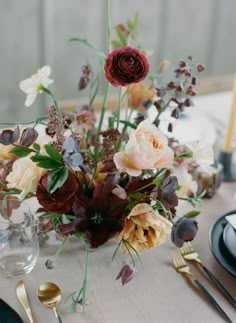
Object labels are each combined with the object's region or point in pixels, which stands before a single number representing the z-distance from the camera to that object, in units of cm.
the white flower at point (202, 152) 89
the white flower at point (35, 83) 96
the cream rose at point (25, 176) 80
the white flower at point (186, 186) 96
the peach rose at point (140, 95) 103
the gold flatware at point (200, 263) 88
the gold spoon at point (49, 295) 85
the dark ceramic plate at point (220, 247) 92
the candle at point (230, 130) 119
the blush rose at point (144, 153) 76
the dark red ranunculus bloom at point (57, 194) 79
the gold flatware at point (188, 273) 86
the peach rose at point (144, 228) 80
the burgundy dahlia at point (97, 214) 81
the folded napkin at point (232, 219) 96
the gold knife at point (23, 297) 83
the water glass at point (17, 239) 93
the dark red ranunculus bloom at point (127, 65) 80
